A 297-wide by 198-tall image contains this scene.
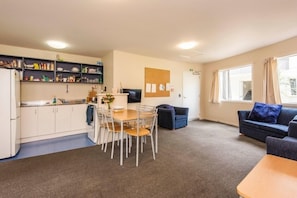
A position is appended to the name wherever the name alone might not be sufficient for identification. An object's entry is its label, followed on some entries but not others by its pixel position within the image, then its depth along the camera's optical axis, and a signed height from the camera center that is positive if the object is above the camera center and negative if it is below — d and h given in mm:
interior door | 6527 +255
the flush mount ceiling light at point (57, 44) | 3807 +1370
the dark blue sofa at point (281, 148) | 1569 -538
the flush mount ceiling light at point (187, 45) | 4018 +1446
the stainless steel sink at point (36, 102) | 4236 -129
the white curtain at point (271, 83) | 4152 +433
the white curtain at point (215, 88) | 6188 +413
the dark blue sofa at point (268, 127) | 3329 -672
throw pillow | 3781 -367
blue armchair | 4941 -634
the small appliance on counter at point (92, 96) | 4427 +57
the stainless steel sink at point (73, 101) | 4739 -107
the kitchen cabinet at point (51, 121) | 3803 -630
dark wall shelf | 4047 +821
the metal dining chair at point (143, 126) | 2732 -591
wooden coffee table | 774 -481
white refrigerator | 2785 -282
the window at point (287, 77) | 4020 +566
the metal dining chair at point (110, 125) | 2920 -576
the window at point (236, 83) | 5258 +557
